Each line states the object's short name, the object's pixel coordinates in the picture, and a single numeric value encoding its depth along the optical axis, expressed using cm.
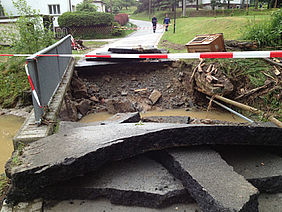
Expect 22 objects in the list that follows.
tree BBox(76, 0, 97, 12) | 2915
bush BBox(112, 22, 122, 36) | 2642
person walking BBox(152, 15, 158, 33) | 2387
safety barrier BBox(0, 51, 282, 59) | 433
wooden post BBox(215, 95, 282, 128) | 443
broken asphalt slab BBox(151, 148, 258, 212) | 218
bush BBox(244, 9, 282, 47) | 902
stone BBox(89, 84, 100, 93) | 985
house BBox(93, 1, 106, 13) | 4197
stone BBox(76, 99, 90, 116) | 802
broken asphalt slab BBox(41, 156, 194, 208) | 264
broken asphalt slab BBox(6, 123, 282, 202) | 256
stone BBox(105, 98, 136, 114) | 832
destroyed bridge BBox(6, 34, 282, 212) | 249
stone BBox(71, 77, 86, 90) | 899
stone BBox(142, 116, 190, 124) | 519
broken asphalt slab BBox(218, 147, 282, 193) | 285
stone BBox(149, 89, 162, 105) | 918
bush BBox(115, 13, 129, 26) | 3774
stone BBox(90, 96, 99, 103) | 922
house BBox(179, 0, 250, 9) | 3918
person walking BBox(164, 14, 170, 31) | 2355
